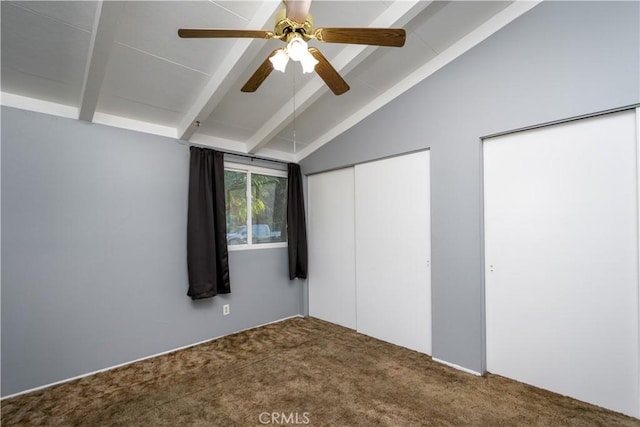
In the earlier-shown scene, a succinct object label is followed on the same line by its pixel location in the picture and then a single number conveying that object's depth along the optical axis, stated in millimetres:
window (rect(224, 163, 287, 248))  3414
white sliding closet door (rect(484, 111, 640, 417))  1832
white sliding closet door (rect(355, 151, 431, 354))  2777
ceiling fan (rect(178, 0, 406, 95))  1293
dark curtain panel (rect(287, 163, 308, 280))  3785
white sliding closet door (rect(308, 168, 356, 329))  3527
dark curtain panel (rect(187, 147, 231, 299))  2934
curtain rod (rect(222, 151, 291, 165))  3360
